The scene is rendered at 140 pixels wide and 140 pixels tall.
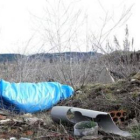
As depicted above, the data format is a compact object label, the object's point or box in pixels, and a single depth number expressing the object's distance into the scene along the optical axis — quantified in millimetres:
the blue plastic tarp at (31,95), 5484
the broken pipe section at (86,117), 3648
